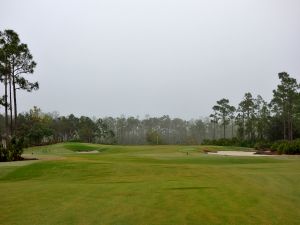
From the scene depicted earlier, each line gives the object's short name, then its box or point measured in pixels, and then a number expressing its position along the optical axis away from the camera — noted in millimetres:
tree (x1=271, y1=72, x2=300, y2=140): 72938
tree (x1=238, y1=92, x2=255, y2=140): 88938
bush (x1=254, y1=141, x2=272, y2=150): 53088
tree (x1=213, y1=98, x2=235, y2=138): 95000
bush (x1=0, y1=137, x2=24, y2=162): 28734
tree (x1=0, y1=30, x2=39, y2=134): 38938
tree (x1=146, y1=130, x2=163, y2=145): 91019
